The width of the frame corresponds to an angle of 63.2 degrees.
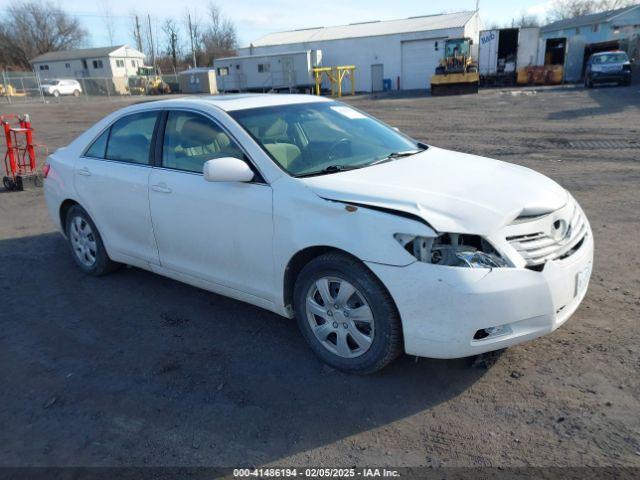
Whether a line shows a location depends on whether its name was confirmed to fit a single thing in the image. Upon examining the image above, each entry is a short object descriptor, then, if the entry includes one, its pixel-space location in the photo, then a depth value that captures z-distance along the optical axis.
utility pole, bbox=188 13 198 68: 85.61
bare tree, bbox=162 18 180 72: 85.38
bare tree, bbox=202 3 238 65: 87.05
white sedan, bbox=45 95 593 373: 2.88
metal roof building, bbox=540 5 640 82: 38.00
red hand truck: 9.54
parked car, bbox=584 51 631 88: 28.97
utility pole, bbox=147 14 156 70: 86.76
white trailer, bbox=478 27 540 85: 36.91
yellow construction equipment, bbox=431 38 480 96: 30.77
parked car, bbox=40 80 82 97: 50.06
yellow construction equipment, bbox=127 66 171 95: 55.09
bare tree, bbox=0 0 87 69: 80.88
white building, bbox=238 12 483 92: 44.41
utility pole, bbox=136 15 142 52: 87.44
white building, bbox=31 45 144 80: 71.94
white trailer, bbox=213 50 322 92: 41.00
